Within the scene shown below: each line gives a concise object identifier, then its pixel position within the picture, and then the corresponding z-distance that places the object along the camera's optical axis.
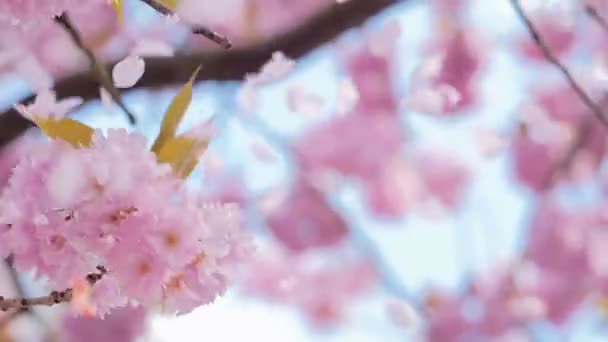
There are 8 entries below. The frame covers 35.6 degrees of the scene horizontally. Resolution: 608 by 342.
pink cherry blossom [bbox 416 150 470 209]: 3.17
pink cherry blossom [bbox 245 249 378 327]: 3.24
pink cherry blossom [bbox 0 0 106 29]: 0.75
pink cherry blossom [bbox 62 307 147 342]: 2.16
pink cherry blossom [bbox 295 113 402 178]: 2.88
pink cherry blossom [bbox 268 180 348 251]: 2.81
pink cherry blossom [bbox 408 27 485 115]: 2.68
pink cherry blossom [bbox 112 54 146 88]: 0.85
